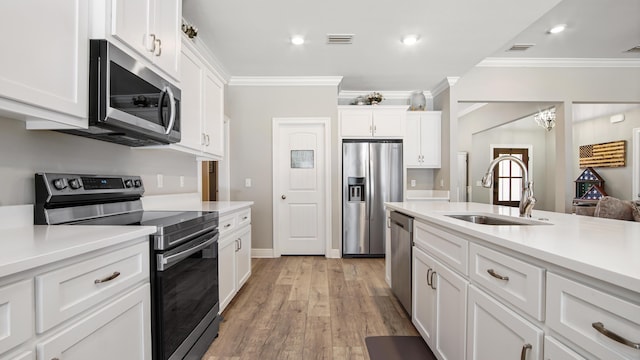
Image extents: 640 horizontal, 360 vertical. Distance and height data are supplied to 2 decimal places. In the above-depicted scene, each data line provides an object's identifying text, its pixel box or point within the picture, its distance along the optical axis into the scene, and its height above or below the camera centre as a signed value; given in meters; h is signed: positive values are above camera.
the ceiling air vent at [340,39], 2.89 +1.50
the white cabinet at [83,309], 0.70 -0.40
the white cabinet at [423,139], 4.39 +0.65
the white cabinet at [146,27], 1.24 +0.79
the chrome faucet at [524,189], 1.61 -0.05
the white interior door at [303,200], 4.10 -0.29
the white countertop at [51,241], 0.70 -0.20
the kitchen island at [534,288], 0.64 -0.34
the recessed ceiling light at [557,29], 2.96 +1.64
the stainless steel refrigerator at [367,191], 4.04 -0.15
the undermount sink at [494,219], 1.50 -0.24
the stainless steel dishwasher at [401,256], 2.12 -0.62
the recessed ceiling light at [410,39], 2.91 +1.49
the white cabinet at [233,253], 2.18 -0.64
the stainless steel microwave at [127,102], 1.23 +0.40
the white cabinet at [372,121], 4.11 +0.88
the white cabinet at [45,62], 0.92 +0.43
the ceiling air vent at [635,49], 3.51 +1.68
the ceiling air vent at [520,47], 3.44 +1.67
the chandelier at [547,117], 4.93 +1.13
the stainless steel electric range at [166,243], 1.26 -0.33
